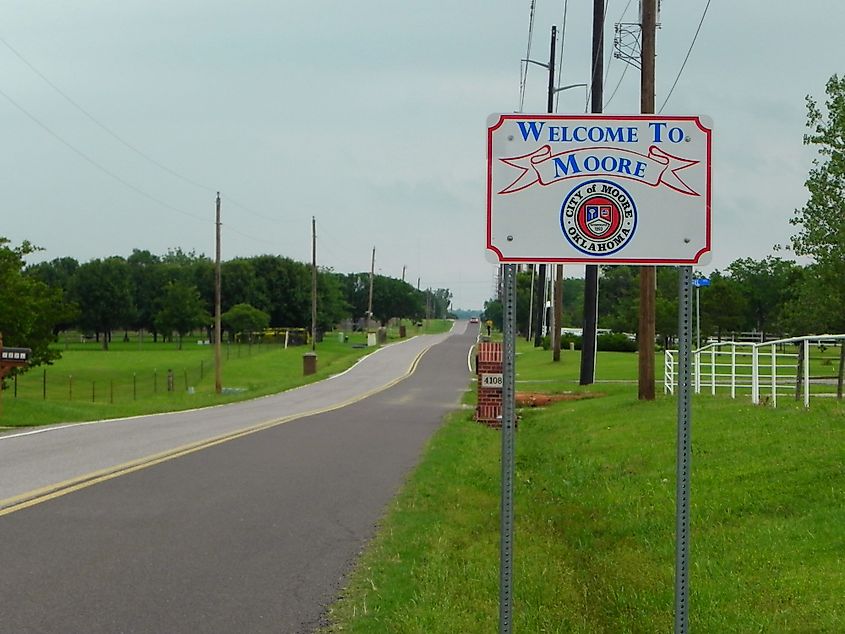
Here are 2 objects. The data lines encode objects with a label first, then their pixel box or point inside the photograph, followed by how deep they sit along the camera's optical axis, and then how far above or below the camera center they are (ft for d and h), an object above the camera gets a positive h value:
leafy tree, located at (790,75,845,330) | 143.02 +16.48
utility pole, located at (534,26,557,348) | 251.68 +8.42
